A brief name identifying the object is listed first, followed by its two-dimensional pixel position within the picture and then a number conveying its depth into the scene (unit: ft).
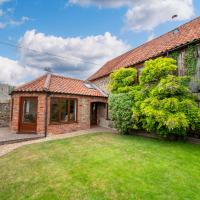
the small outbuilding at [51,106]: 33.78
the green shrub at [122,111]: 31.50
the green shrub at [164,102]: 23.45
